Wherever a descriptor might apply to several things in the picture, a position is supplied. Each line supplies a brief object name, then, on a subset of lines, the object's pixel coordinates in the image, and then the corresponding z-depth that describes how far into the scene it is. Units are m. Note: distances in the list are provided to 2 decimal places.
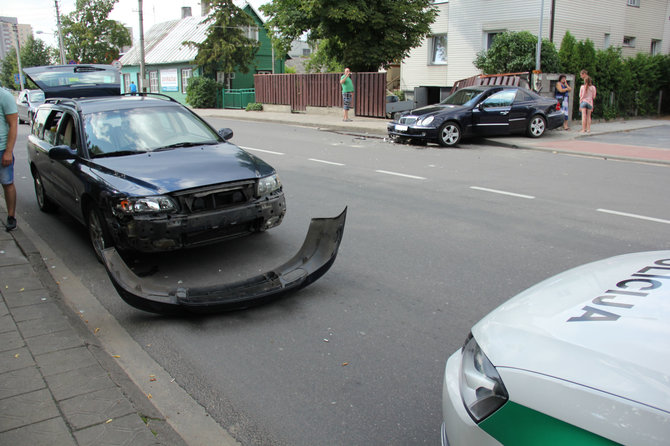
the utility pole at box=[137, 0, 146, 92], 34.13
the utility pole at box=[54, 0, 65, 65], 46.00
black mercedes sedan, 14.75
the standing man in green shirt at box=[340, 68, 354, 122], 22.30
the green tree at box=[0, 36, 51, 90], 74.50
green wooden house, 41.41
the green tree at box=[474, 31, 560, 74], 21.09
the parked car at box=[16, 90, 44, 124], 23.32
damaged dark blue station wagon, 4.91
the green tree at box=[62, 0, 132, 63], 57.00
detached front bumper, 4.16
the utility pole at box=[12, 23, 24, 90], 52.38
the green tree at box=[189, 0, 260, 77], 36.31
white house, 24.83
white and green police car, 1.57
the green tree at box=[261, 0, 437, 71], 25.00
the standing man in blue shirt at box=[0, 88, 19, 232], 6.44
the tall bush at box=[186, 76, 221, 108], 36.47
